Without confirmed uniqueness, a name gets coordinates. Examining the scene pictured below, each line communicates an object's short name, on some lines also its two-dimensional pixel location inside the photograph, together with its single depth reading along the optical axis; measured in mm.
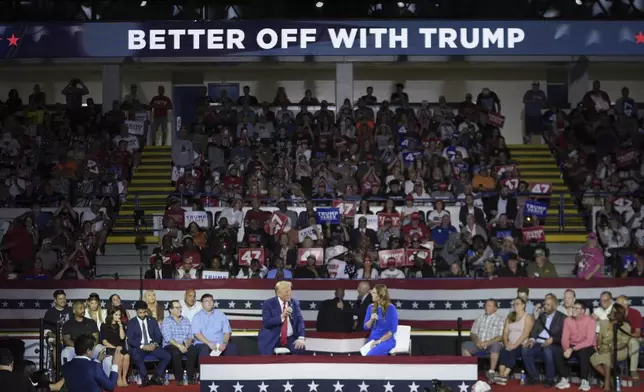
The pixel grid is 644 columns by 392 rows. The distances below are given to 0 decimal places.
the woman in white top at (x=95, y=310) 22016
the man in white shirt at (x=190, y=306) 22219
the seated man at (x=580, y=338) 21438
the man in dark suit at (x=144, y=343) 21555
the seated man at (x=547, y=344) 21484
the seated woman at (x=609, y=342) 21234
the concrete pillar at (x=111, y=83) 34031
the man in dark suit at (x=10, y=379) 13578
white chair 20328
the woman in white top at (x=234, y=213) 28078
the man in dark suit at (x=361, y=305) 22047
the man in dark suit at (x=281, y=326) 20344
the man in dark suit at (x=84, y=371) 14797
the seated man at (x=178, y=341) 21625
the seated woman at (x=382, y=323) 19595
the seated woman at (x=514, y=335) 21484
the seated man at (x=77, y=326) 20905
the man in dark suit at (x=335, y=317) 21891
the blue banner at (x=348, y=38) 31578
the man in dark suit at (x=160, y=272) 24891
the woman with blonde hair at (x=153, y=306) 22119
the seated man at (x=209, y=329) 21719
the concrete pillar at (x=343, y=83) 33750
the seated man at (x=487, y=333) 21781
